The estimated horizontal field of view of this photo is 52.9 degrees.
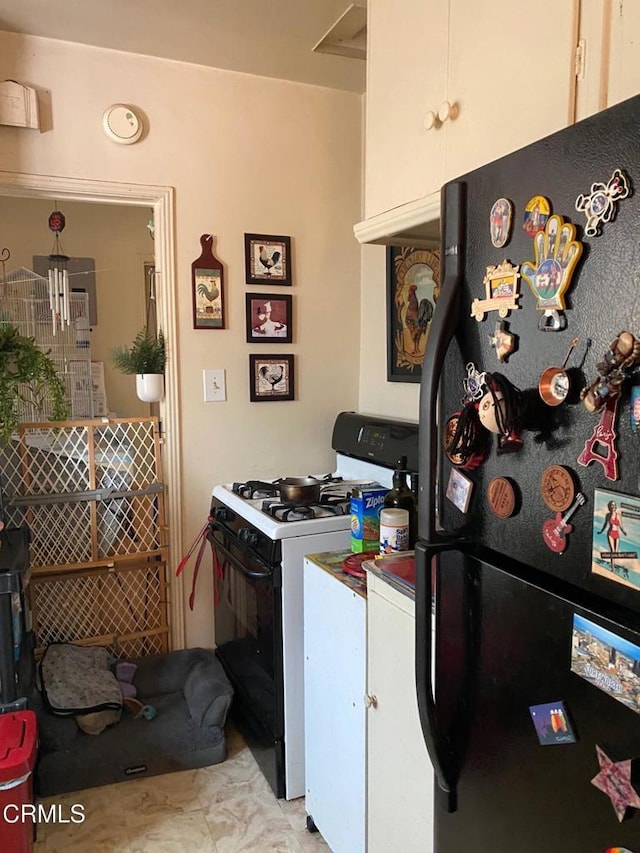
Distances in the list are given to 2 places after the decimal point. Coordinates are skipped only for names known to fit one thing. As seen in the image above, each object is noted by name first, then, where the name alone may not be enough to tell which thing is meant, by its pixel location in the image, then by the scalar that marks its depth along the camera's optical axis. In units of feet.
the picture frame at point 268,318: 8.66
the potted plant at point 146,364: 8.24
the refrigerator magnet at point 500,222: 2.81
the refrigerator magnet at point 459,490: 3.08
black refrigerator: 2.28
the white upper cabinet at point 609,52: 2.97
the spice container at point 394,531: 5.25
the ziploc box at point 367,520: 6.06
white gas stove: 6.43
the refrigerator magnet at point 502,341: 2.80
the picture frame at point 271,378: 8.76
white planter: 8.25
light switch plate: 8.54
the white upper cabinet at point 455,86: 3.39
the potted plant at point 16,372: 7.11
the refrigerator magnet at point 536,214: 2.59
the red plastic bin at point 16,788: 5.36
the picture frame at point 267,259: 8.59
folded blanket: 7.36
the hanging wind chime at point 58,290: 8.95
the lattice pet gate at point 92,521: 8.07
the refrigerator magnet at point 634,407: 2.19
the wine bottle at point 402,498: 5.65
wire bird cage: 10.48
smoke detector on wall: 7.77
